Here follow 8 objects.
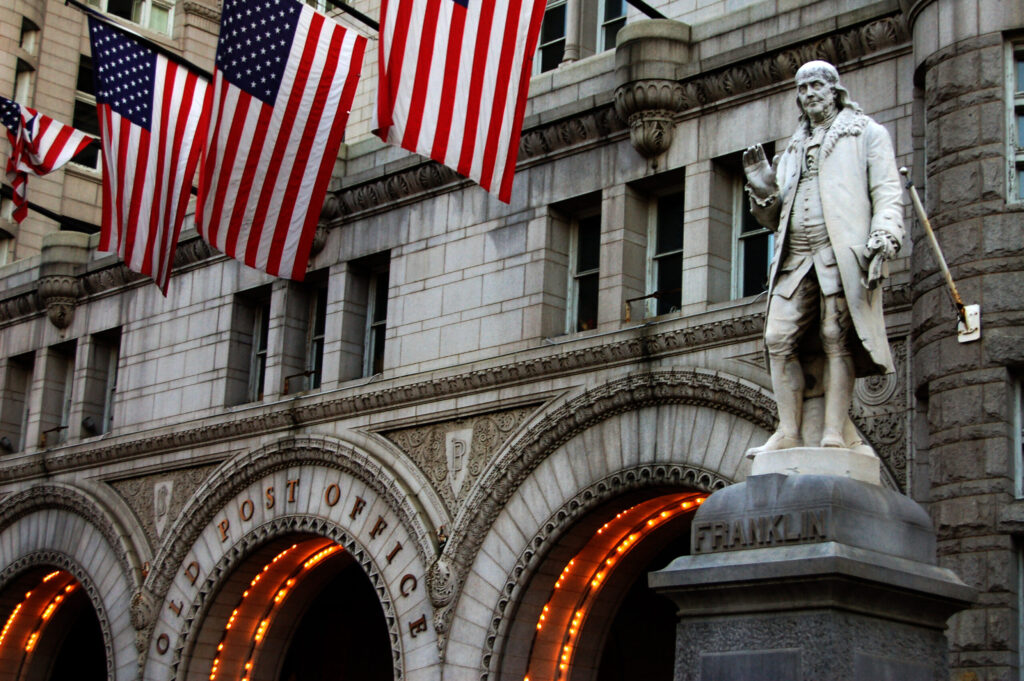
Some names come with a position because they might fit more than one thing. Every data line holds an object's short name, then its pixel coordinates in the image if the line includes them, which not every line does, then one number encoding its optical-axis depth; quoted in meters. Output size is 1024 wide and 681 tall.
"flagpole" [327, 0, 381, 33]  24.09
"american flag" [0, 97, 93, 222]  30.92
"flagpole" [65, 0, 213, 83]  26.00
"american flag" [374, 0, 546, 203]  20.89
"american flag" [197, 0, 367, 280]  23.45
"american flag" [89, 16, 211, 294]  25.80
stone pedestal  11.45
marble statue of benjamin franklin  12.47
